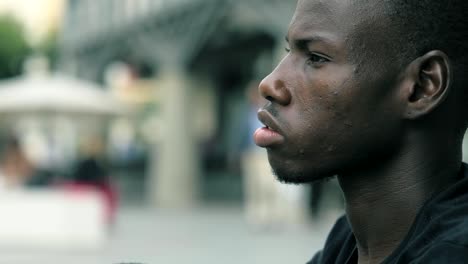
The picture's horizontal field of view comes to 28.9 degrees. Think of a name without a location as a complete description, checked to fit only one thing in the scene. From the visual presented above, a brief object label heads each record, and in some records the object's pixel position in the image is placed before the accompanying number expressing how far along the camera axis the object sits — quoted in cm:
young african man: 141
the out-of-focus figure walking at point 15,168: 1186
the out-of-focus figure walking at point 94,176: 1285
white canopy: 1573
